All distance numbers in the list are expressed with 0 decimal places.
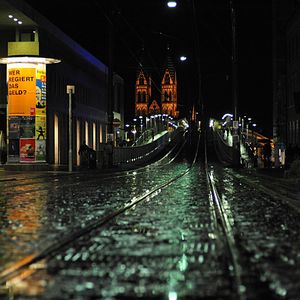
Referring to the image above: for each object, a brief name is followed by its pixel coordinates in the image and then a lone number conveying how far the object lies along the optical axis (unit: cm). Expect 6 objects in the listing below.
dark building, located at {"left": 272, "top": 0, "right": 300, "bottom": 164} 5831
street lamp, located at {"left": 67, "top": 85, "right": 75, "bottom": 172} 3306
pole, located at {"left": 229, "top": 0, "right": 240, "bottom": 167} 4273
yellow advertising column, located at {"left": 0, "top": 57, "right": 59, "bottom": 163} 3388
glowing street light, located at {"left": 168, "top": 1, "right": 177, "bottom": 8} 2886
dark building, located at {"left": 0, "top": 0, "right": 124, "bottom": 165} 3856
